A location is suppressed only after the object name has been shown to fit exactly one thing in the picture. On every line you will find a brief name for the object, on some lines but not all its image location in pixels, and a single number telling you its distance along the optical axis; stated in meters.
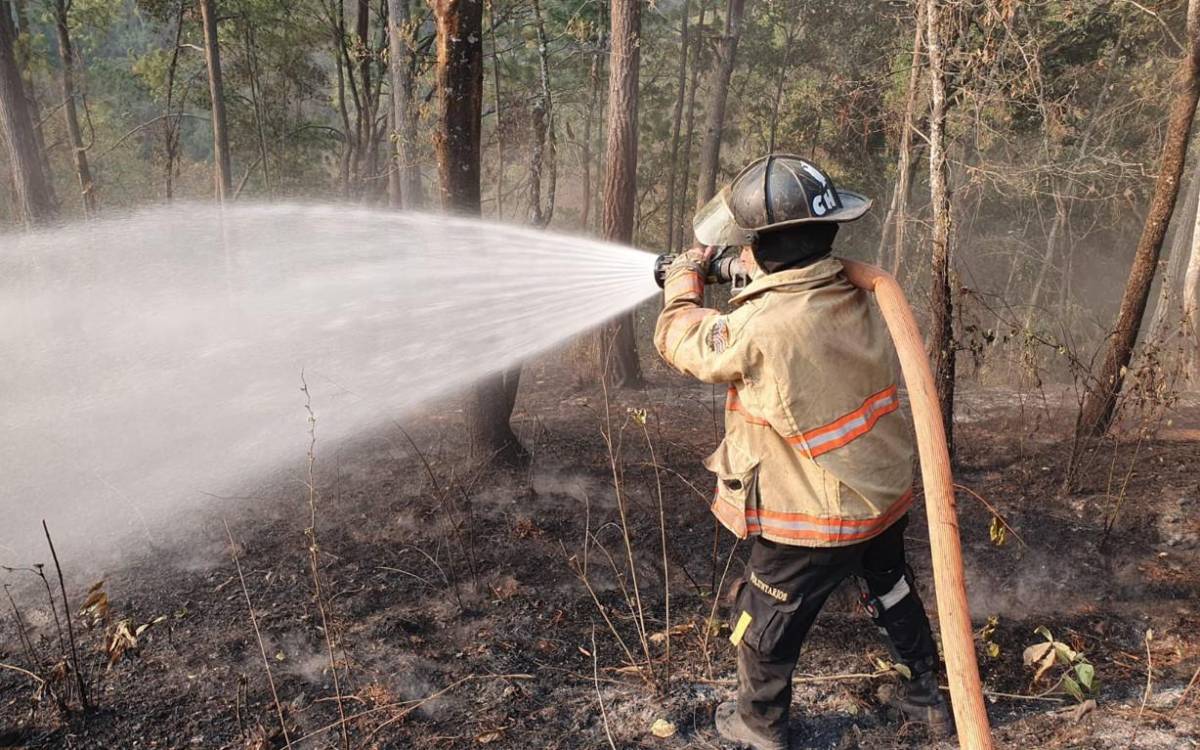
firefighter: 2.35
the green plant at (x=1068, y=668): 2.90
